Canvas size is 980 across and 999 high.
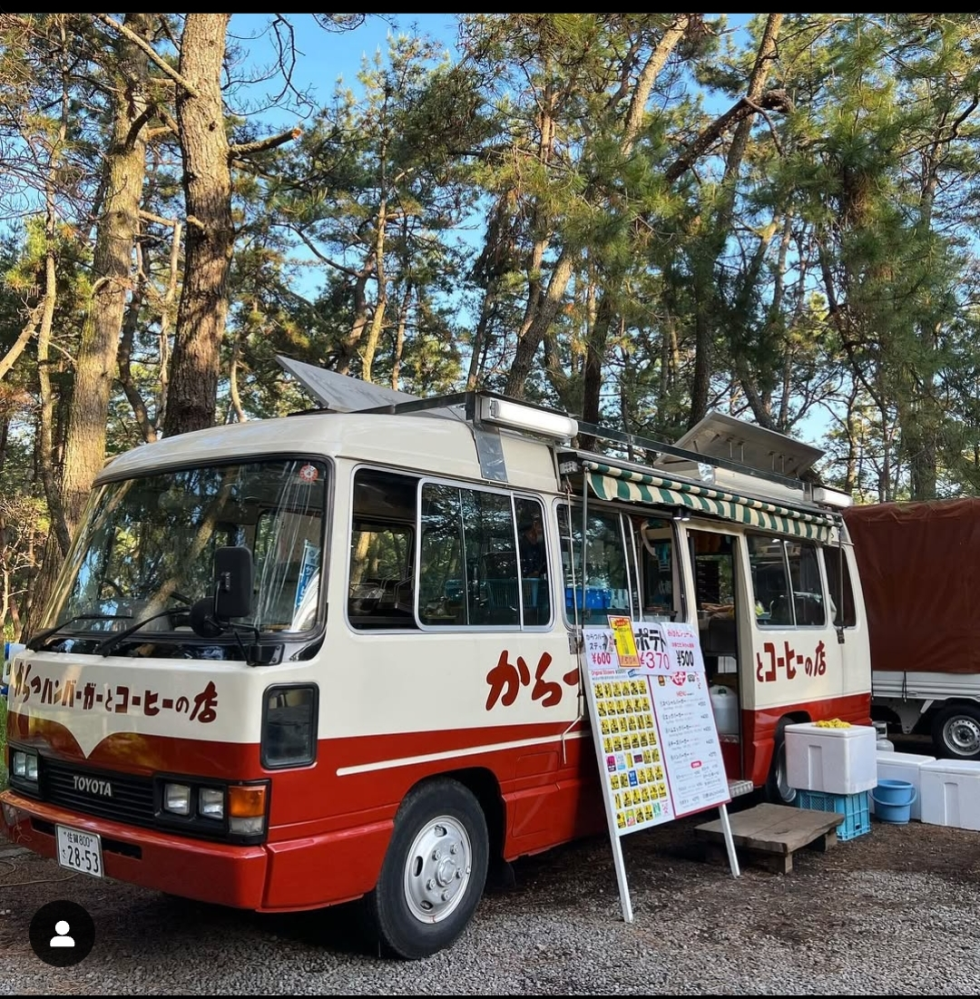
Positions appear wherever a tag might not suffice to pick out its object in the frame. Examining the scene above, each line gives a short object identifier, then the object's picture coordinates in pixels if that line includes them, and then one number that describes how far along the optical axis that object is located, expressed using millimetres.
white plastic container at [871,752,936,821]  6781
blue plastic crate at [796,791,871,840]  6152
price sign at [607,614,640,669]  4879
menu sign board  4617
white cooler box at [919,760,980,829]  6488
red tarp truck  9016
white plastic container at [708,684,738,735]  6484
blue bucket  6715
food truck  3332
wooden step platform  5262
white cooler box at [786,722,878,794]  6113
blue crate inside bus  4961
